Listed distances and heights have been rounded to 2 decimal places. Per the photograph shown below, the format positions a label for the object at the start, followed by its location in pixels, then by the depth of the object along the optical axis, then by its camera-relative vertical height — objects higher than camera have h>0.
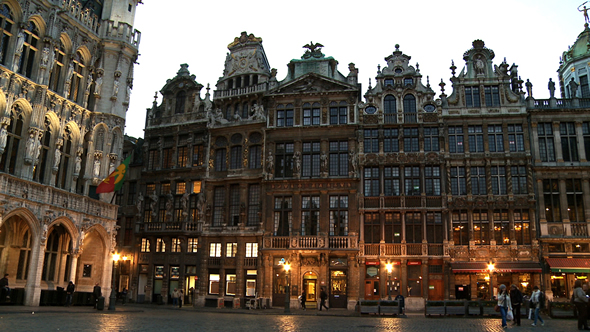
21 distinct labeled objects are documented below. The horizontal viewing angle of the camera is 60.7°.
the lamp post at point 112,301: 29.23 -1.26
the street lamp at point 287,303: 31.62 -1.23
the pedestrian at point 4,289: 26.25 -0.66
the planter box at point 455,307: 27.42 -1.07
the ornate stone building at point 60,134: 28.64 +8.86
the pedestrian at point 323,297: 34.41 -0.91
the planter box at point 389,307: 28.33 -1.19
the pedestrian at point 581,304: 17.83 -0.48
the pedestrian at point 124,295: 42.33 -1.32
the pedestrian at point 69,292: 29.88 -0.83
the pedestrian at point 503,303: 19.97 -0.57
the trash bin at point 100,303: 28.81 -1.37
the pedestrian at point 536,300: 20.51 -0.49
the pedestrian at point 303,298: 35.50 -1.01
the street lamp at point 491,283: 34.99 +0.34
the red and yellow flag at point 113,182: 31.52 +5.98
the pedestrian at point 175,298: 37.60 -1.31
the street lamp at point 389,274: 36.34 +0.82
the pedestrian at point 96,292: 30.19 -0.80
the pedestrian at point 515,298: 20.17 -0.36
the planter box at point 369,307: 28.45 -1.21
